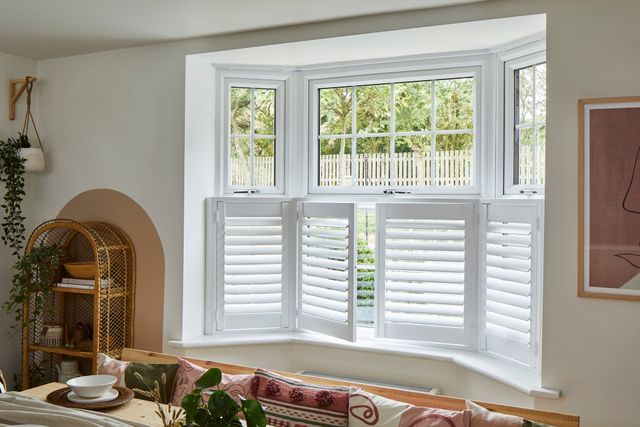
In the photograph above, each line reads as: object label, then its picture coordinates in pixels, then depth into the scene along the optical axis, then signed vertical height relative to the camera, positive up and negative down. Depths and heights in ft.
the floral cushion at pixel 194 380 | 8.73 -2.52
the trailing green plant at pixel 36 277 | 12.53 -1.38
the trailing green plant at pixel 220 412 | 5.17 -1.72
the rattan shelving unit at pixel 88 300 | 12.39 -1.94
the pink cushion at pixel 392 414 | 7.32 -2.50
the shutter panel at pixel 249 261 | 12.87 -1.03
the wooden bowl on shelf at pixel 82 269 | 12.67 -1.22
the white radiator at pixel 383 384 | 11.28 -3.26
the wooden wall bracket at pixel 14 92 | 13.73 +2.68
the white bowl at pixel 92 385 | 7.79 -2.25
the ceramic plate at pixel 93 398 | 7.76 -2.41
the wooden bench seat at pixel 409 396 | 7.40 -2.49
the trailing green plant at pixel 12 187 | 13.41 +0.53
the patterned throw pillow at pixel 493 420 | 6.95 -2.38
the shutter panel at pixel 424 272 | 11.48 -1.13
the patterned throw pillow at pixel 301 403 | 7.99 -2.55
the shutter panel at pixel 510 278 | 10.23 -1.12
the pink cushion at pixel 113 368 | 9.59 -2.50
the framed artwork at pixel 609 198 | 8.80 +0.24
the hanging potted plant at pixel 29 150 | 13.50 +1.35
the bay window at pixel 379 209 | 10.98 +0.07
